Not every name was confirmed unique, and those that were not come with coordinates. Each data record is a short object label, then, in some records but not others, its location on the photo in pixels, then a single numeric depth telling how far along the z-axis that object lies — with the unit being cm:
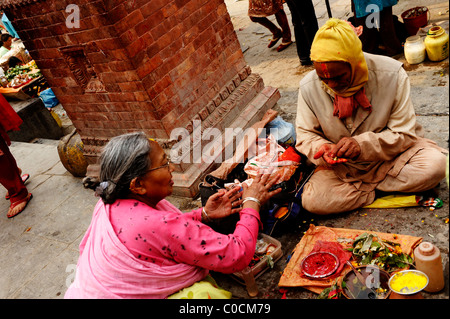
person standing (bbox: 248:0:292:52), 745
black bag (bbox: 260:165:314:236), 342
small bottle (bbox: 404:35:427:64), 529
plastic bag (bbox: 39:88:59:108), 972
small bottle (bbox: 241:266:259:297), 293
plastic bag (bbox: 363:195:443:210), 313
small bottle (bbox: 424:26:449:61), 509
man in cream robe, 312
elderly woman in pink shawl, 238
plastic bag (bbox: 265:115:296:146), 450
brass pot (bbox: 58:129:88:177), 559
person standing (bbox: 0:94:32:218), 533
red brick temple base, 396
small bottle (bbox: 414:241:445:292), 225
